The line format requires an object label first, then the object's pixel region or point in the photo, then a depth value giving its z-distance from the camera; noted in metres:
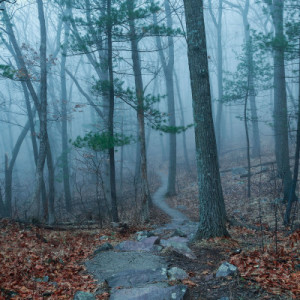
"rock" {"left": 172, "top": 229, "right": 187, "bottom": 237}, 8.72
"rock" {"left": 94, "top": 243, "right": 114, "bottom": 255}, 7.20
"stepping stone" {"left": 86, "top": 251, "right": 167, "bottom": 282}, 5.68
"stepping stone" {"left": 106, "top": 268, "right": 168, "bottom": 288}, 4.93
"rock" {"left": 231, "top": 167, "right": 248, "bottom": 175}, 20.20
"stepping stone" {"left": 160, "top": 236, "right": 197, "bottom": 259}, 6.26
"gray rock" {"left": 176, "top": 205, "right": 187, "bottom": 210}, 16.94
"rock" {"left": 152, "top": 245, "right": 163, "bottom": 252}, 6.99
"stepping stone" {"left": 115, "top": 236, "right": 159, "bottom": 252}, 7.30
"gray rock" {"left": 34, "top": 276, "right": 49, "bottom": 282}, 5.40
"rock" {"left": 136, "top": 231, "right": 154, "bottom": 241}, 8.61
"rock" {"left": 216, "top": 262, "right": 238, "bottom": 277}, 4.75
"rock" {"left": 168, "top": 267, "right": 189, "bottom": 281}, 5.02
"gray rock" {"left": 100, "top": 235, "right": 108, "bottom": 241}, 8.99
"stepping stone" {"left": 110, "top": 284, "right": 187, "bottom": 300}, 4.16
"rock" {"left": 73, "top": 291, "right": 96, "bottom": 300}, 4.30
